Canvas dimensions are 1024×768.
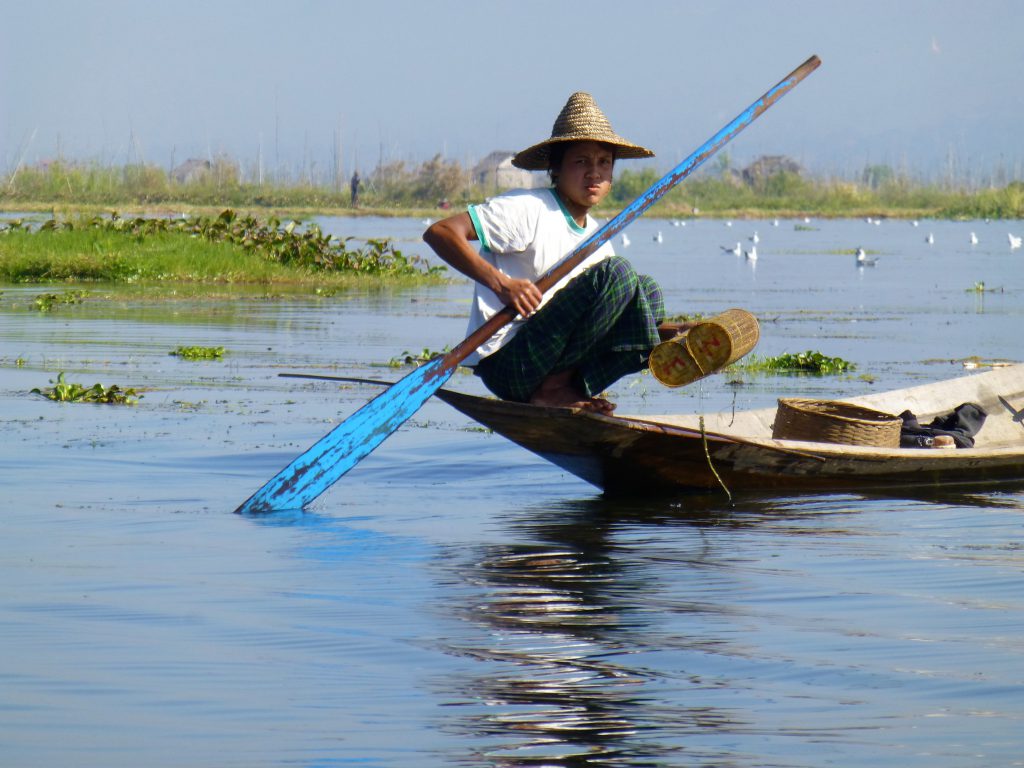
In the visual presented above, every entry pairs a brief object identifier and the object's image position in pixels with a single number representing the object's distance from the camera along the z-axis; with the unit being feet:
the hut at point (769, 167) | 516.73
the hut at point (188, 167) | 528.63
